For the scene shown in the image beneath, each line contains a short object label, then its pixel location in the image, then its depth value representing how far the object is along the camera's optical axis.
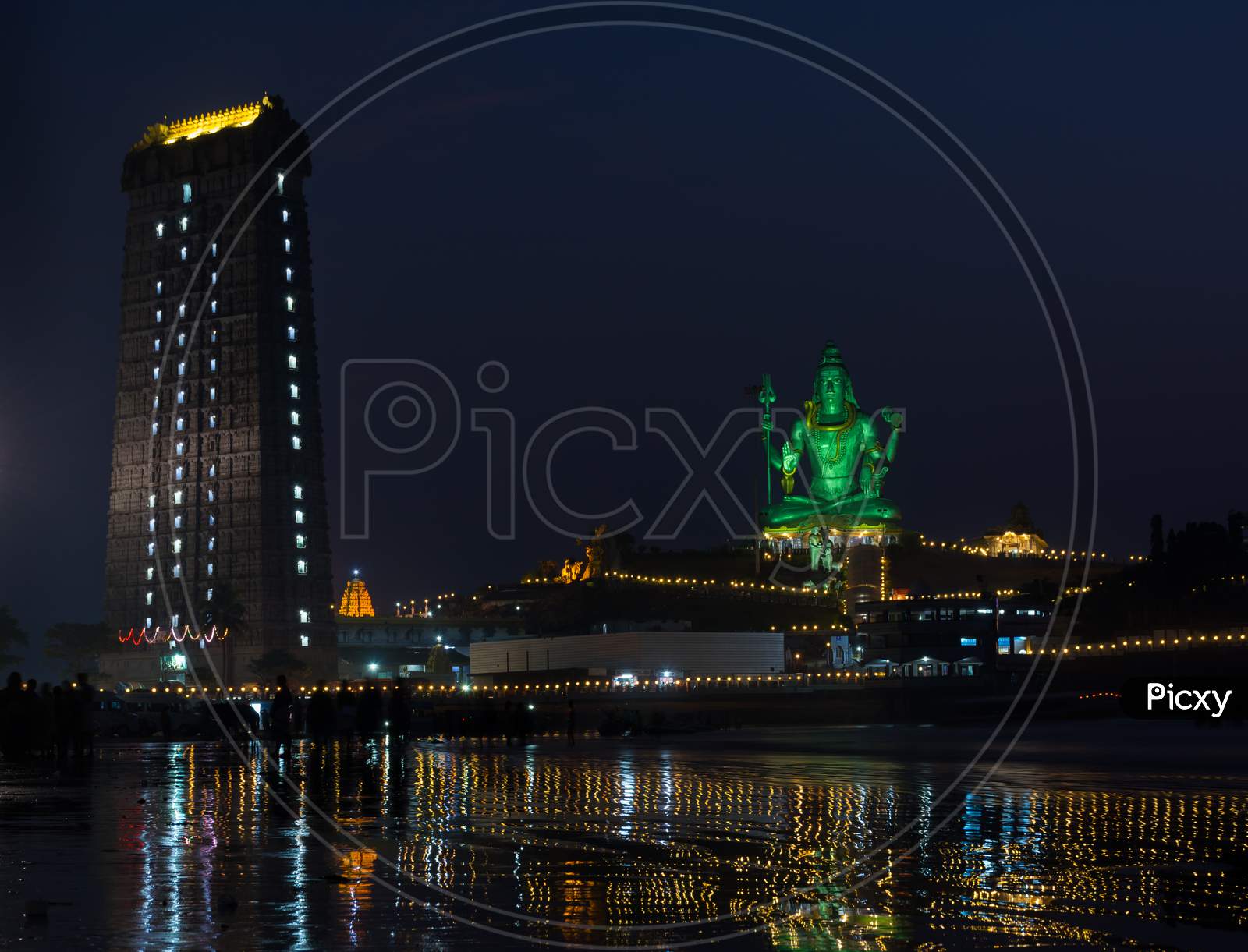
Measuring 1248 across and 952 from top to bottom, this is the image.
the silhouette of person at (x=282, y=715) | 42.03
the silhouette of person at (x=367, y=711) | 50.28
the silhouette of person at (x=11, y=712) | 39.38
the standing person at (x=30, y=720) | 39.59
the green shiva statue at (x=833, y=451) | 173.00
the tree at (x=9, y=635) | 160.88
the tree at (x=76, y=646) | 157.75
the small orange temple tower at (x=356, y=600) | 190.88
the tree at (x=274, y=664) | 140.50
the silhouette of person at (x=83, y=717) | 40.21
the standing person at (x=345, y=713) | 66.00
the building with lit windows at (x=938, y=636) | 111.56
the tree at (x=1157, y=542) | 138.62
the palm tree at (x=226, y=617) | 139.00
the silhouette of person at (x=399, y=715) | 49.00
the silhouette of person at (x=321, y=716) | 44.25
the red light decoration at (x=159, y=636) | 140.88
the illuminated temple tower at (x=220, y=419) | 143.62
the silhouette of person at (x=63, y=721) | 39.97
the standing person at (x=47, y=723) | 40.25
